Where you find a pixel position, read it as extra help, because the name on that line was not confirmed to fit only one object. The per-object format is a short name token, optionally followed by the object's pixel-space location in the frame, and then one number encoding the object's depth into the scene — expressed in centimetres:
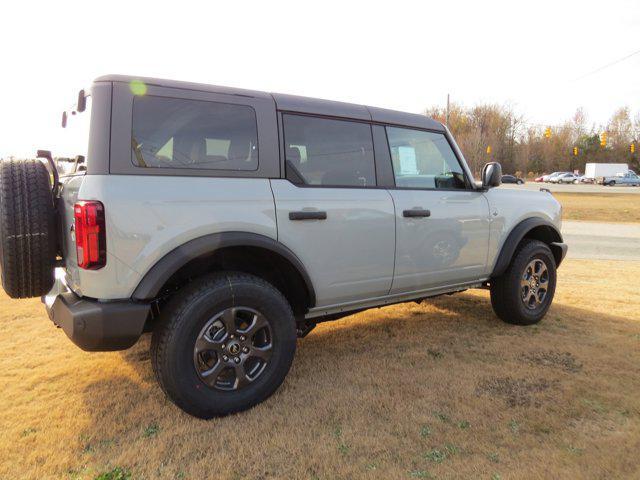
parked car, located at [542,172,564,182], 6068
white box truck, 6035
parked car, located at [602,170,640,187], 5269
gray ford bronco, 245
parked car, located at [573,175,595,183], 6006
